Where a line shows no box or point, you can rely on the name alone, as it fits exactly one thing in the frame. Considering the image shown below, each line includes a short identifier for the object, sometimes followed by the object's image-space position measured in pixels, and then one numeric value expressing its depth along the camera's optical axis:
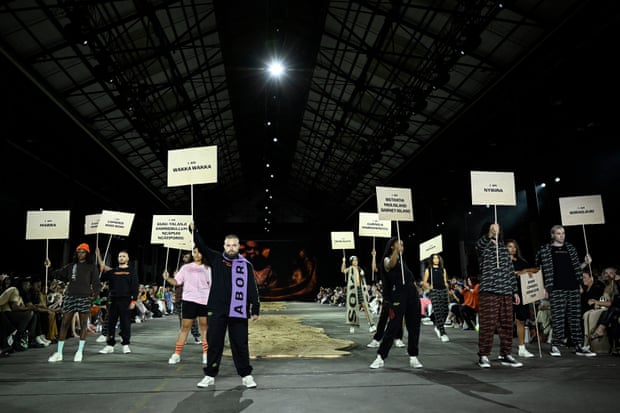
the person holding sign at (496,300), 5.25
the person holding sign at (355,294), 9.45
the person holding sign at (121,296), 6.97
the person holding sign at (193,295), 5.94
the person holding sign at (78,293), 6.30
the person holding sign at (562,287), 6.27
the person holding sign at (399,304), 5.26
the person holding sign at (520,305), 6.17
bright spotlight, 16.35
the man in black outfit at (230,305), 4.30
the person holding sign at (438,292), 8.32
